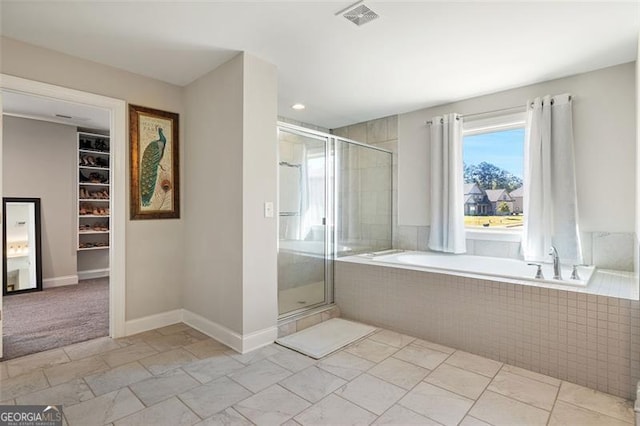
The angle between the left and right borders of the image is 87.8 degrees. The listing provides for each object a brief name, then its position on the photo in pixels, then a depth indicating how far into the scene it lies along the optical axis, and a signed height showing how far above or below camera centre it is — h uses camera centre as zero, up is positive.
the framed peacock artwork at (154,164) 3.00 +0.45
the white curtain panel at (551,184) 2.97 +0.25
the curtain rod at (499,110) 3.37 +1.06
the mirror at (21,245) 4.38 -0.46
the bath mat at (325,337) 2.64 -1.10
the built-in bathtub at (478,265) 2.53 -0.52
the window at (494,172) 3.53 +0.44
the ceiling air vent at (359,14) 2.02 +1.24
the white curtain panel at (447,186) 3.72 +0.28
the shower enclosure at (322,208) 3.21 +0.04
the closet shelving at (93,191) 5.08 +0.31
